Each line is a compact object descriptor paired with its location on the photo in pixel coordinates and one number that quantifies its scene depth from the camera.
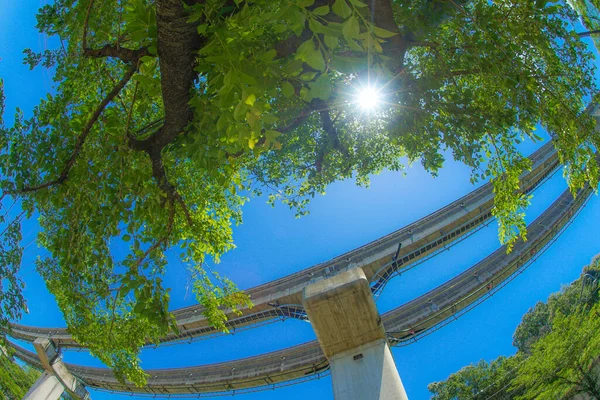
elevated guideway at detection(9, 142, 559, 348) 17.25
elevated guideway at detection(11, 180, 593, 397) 18.56
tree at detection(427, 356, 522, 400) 28.99
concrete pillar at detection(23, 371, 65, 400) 20.79
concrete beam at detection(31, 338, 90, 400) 22.19
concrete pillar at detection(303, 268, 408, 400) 9.20
